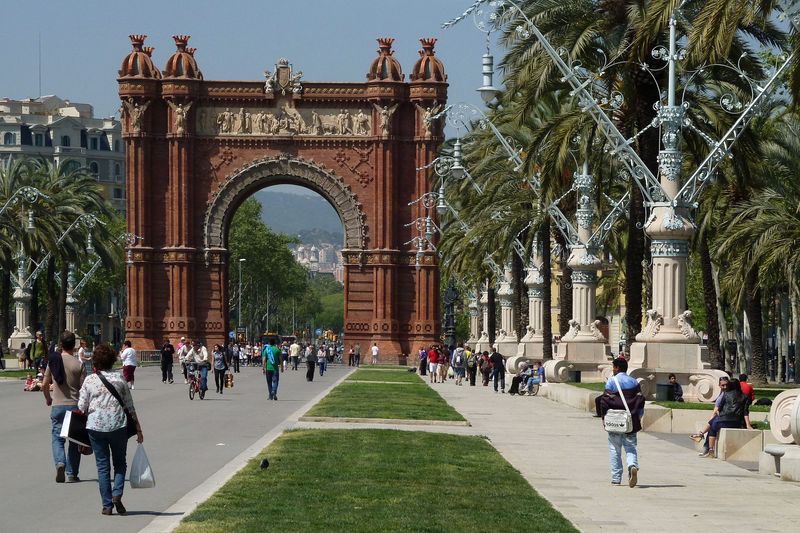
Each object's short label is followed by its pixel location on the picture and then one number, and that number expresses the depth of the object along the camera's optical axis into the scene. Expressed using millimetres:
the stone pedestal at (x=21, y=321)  85625
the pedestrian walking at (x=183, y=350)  50172
